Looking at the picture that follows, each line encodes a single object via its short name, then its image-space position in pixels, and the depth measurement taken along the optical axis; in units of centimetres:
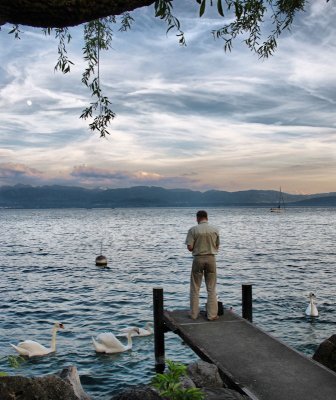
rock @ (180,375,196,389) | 750
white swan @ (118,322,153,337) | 1775
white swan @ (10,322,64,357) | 1547
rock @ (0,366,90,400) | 714
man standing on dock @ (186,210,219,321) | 1117
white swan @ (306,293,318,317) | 2144
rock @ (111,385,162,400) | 671
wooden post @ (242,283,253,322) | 1357
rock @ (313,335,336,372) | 1017
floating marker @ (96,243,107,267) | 4092
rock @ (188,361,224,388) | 830
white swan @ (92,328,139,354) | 1584
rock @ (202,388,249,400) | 740
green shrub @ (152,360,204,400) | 629
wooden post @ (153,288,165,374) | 1334
